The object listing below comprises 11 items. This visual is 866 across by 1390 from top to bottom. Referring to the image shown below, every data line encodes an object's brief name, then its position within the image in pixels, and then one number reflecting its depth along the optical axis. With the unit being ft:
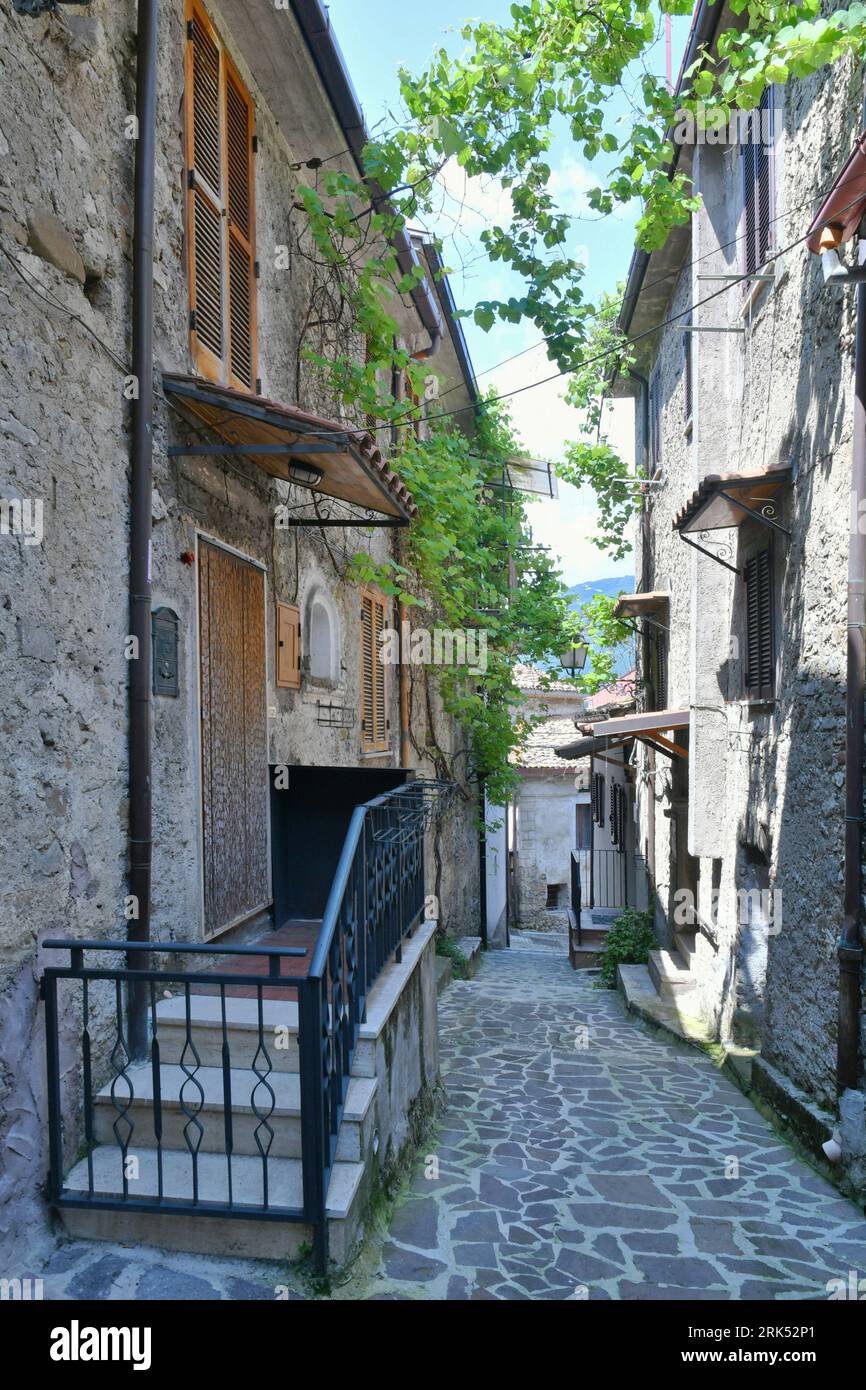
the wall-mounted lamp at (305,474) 17.62
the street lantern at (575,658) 53.42
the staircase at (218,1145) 10.65
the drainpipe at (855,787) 15.96
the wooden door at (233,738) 16.40
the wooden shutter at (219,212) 16.65
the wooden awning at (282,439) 14.65
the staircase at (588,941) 46.34
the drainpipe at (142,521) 13.30
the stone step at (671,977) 32.12
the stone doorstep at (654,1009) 27.37
